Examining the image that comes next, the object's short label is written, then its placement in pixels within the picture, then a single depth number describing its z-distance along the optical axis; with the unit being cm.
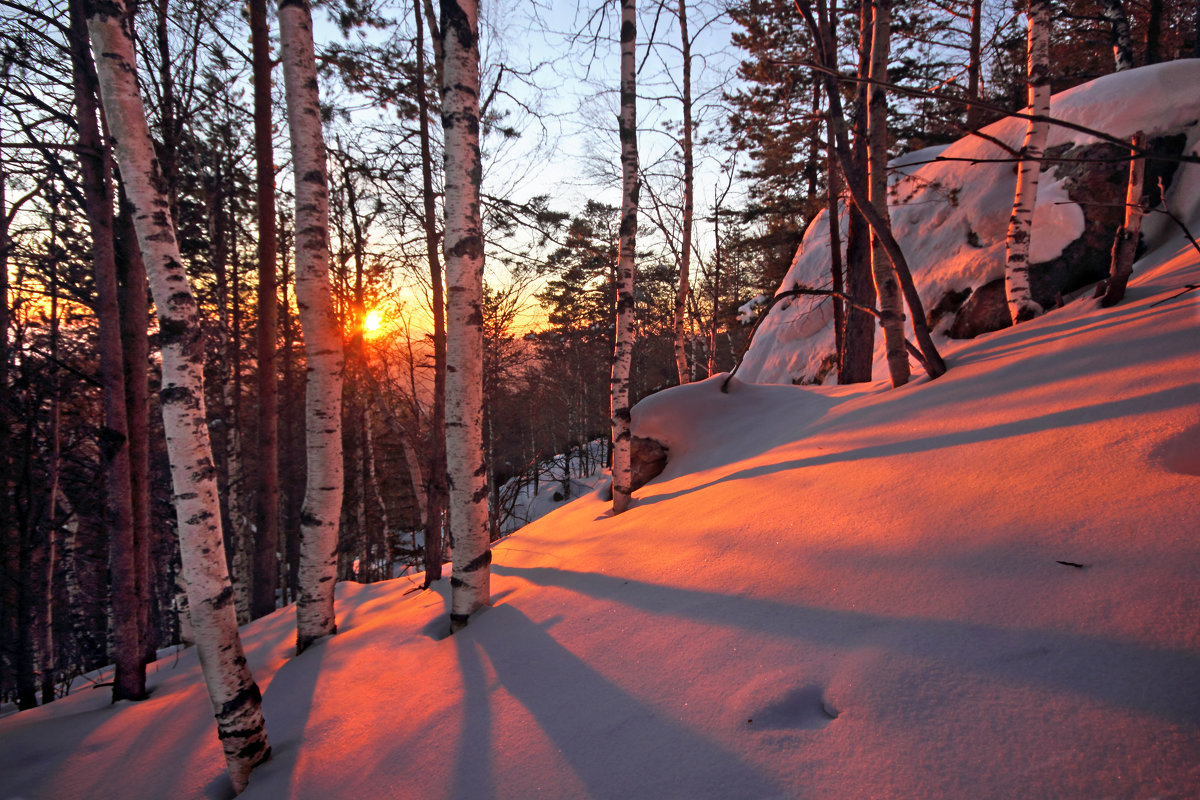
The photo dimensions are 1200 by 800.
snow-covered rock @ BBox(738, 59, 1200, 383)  654
